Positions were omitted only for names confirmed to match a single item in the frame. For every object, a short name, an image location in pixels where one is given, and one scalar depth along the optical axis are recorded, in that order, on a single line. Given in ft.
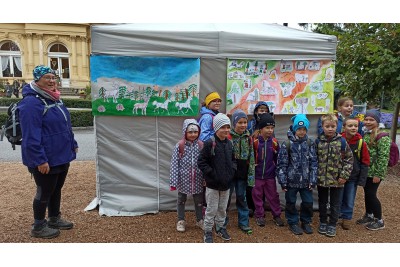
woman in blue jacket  10.70
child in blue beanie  12.34
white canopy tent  13.71
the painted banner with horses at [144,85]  13.73
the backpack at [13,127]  11.35
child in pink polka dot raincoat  12.41
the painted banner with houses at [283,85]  14.40
